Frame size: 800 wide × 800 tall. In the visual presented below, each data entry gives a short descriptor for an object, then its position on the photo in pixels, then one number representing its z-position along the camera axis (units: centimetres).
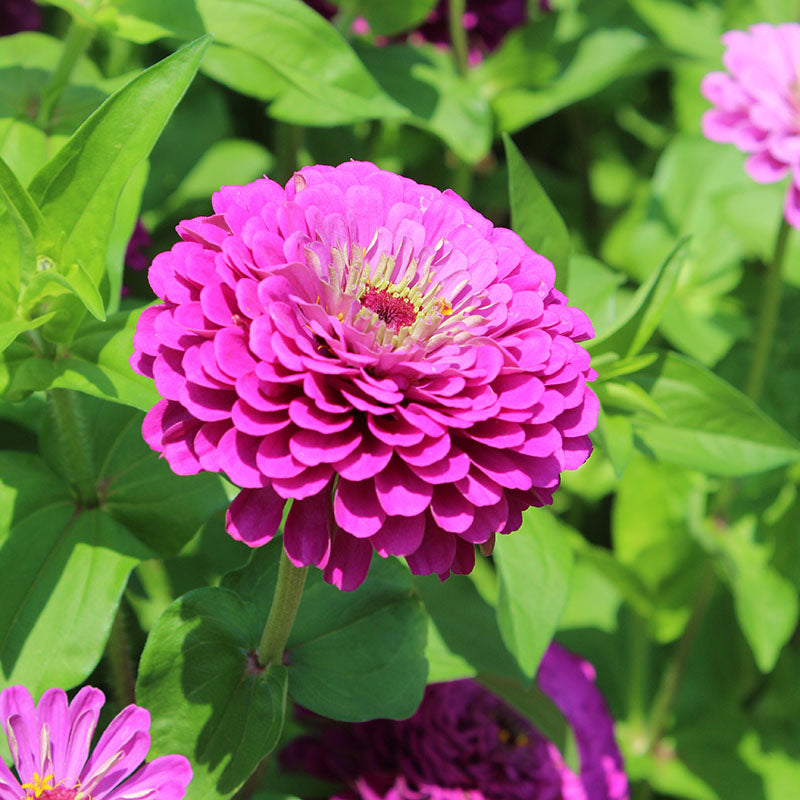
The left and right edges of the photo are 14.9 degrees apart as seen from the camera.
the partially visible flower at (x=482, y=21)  103
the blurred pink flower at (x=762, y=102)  88
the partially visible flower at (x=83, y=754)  71
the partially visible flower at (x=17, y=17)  96
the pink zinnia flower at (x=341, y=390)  68
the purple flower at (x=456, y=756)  83
